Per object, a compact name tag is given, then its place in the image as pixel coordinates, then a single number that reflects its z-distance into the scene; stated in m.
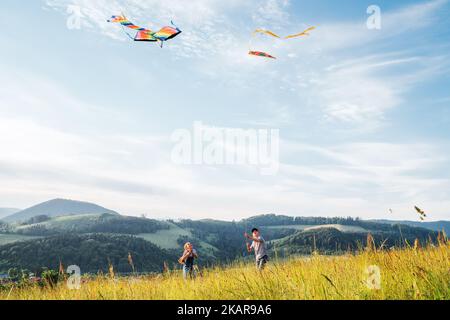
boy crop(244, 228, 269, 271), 13.97
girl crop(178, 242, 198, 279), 15.10
